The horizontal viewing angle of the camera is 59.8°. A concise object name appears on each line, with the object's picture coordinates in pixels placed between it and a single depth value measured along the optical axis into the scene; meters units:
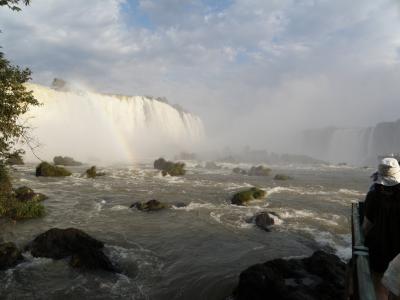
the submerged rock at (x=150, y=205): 20.34
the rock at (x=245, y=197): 22.44
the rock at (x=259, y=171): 43.59
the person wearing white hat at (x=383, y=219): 4.50
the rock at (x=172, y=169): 38.22
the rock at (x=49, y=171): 32.88
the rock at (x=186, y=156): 68.06
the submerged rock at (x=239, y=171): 44.83
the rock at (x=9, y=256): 11.36
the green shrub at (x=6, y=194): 10.07
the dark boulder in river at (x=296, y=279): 8.98
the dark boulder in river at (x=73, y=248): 11.62
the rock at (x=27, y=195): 20.37
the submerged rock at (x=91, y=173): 33.58
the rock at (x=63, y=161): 45.38
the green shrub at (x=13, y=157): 9.79
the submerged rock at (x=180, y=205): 21.36
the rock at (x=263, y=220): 17.22
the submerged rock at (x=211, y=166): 50.39
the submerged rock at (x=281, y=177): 38.77
